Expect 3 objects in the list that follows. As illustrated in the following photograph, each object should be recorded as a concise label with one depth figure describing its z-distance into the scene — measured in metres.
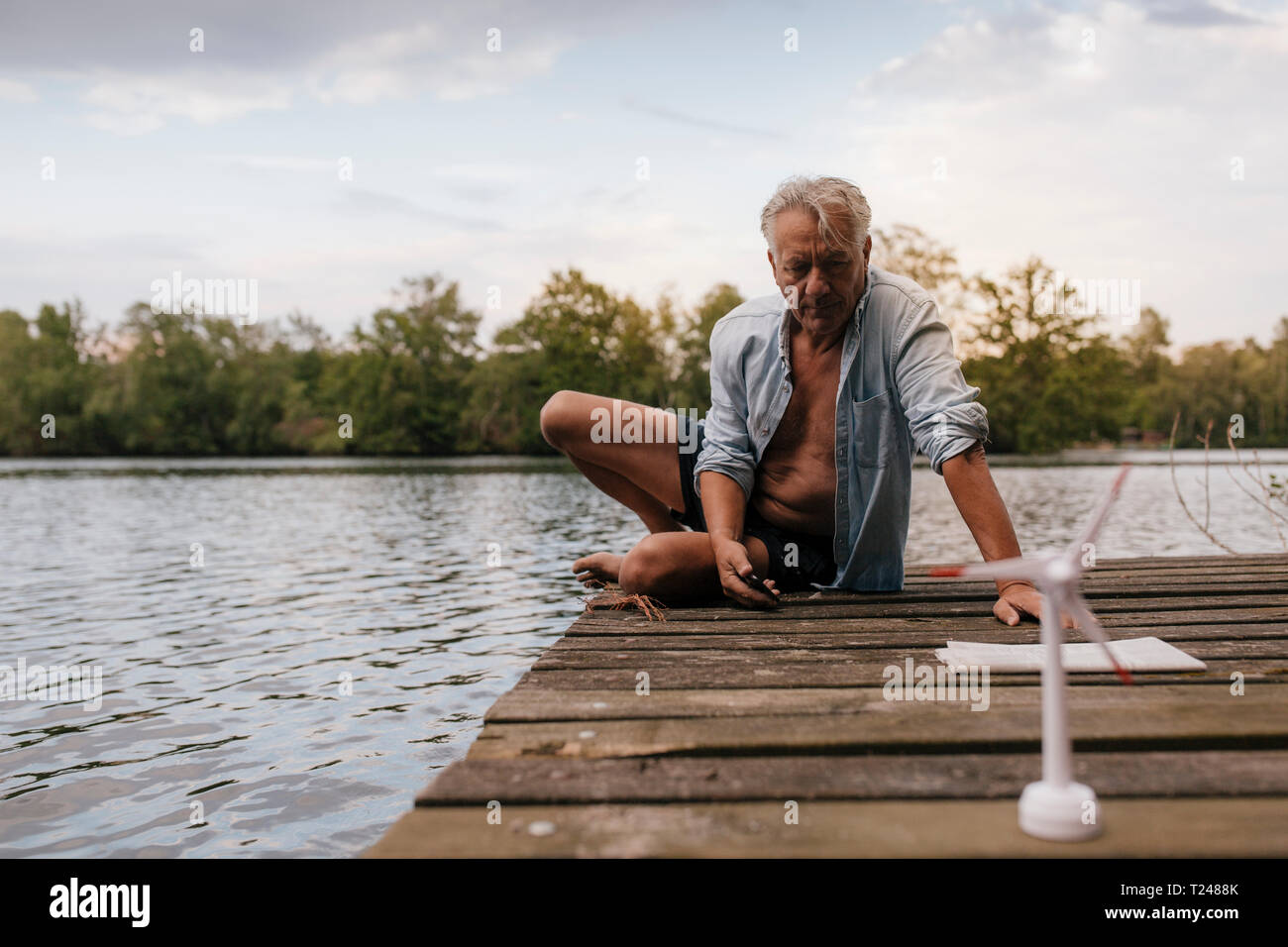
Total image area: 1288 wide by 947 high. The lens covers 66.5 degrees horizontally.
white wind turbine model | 1.59
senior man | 3.58
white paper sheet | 2.78
